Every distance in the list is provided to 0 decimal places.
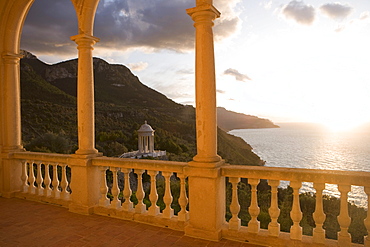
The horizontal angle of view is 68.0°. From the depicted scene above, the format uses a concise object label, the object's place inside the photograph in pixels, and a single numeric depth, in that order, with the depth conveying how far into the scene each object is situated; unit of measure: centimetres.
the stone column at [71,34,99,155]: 598
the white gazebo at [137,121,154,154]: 4012
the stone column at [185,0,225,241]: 448
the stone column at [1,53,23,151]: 748
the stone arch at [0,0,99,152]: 740
